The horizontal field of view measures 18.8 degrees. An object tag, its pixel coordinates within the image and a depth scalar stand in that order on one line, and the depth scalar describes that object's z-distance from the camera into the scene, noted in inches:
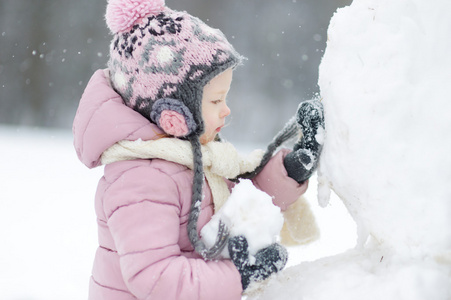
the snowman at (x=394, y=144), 68.5
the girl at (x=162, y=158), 70.1
